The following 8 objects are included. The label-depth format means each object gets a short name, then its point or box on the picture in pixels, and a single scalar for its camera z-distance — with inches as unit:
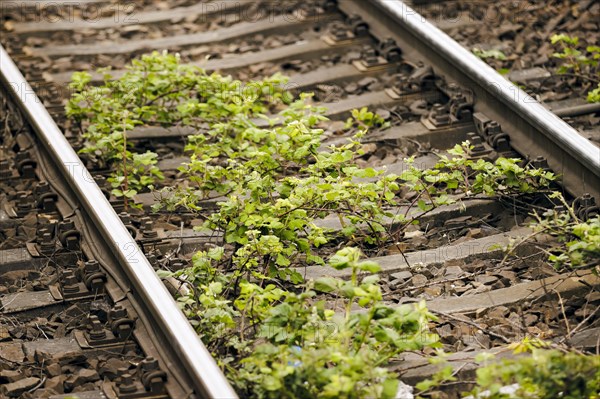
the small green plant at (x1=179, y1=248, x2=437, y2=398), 338.3
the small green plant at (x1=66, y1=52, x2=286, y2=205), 518.3
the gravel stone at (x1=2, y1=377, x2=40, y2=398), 364.8
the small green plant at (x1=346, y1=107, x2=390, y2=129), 538.3
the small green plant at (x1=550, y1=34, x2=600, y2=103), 572.7
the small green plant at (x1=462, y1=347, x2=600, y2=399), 329.7
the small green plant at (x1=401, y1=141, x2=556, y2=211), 456.1
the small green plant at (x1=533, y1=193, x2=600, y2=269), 389.1
